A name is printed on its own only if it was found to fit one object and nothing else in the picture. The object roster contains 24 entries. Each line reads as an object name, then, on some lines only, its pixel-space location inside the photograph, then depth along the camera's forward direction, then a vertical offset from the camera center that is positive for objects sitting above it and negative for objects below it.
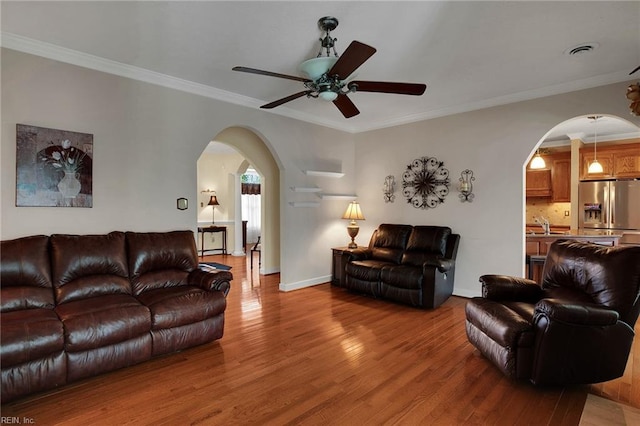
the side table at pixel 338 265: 5.27 -0.88
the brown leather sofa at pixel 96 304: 2.25 -0.76
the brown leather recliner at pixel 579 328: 2.29 -0.85
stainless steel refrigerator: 5.93 +0.15
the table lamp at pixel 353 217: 5.61 -0.09
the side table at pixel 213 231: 8.36 -0.50
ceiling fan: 2.51 +1.11
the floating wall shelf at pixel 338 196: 5.72 +0.28
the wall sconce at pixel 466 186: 4.82 +0.38
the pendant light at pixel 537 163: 6.20 +0.94
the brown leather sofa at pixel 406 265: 4.24 -0.75
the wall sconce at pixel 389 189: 5.70 +0.41
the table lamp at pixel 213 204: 8.74 +0.22
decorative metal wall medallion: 5.14 +0.48
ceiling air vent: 3.07 +1.57
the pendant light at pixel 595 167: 6.18 +0.85
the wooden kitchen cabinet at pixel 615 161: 6.16 +1.00
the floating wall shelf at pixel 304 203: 5.23 +0.14
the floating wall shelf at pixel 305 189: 5.23 +0.39
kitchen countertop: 4.59 -0.34
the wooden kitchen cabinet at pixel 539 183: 7.16 +0.64
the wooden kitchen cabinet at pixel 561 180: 6.93 +0.69
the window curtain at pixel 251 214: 10.95 -0.07
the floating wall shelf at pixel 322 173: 5.42 +0.66
